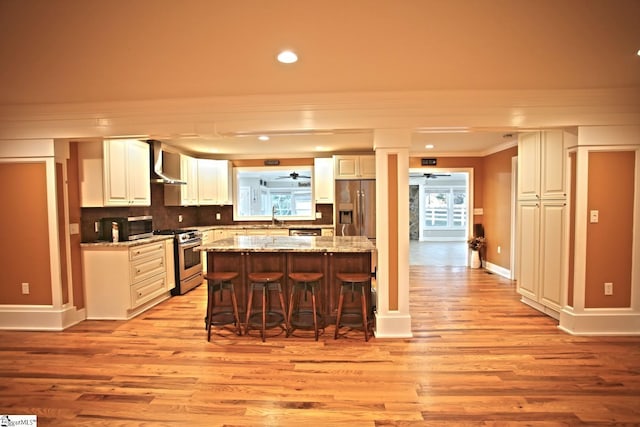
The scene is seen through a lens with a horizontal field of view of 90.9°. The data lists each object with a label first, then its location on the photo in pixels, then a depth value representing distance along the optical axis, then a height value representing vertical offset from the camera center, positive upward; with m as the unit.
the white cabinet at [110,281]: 3.69 -0.87
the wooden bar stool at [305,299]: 3.11 -0.99
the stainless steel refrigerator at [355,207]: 5.80 -0.04
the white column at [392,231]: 3.11 -0.26
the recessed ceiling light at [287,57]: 2.30 +1.11
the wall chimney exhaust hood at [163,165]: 4.59 +0.64
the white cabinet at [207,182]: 5.92 +0.45
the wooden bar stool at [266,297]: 3.13 -0.94
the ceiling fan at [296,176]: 6.55 +0.64
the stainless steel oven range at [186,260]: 4.68 -0.83
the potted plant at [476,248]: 6.34 -0.89
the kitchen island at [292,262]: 3.35 -0.61
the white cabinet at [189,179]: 5.46 +0.49
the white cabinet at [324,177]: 6.15 +0.55
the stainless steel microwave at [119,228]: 3.88 -0.26
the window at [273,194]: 6.59 +0.26
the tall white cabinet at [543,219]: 3.43 -0.17
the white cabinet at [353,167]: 5.91 +0.72
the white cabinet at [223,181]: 6.23 +0.50
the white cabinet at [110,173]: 3.71 +0.42
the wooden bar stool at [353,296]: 3.08 -0.92
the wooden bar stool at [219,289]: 3.18 -0.86
